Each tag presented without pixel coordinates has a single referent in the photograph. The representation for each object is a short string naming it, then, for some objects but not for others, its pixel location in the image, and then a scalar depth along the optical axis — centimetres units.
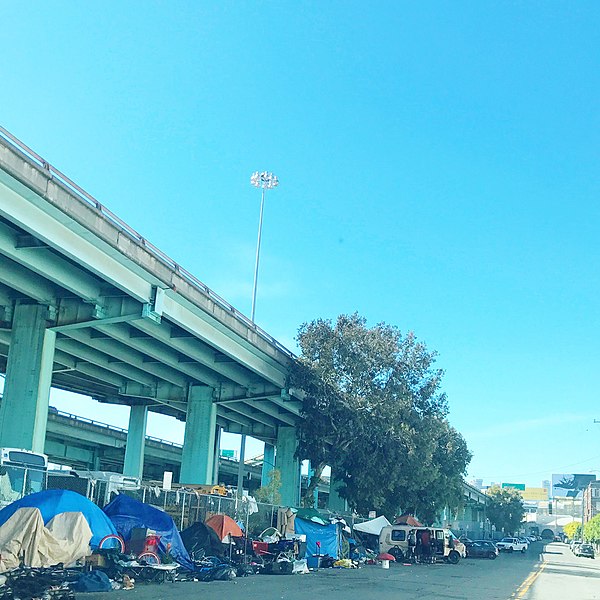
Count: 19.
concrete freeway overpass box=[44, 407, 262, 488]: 5738
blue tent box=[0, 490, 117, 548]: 1909
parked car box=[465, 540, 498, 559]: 5700
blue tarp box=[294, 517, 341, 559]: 3381
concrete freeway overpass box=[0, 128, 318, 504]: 2244
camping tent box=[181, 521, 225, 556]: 2627
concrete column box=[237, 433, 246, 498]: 5025
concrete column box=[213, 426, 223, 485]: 6556
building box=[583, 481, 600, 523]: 15650
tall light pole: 4959
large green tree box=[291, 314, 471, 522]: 4222
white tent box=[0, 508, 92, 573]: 1745
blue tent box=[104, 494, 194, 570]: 2281
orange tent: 2705
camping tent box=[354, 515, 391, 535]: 4481
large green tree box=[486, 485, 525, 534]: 14000
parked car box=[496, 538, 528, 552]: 7525
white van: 4028
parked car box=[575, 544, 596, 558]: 7150
